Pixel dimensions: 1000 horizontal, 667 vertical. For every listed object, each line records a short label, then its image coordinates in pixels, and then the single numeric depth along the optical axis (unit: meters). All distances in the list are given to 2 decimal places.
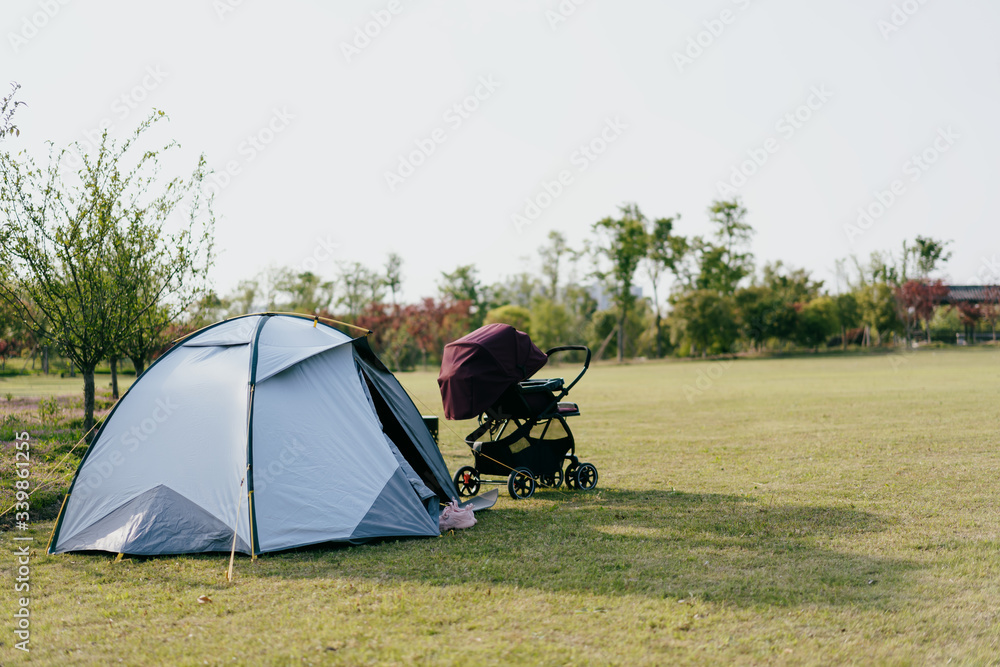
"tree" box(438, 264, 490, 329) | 66.88
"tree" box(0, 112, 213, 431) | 9.73
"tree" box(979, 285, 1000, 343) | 53.03
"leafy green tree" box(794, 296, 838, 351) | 55.22
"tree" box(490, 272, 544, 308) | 67.81
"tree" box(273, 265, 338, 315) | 51.75
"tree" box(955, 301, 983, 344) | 55.33
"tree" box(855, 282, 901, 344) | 54.59
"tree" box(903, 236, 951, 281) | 59.66
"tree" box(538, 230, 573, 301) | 66.25
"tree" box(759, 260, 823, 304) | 61.44
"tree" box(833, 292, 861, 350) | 57.44
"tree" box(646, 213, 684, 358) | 58.16
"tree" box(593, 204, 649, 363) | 57.31
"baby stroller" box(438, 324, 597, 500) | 8.00
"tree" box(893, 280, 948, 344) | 53.59
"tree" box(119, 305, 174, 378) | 11.19
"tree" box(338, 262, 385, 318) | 58.84
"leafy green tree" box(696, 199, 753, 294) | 58.91
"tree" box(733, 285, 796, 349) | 55.31
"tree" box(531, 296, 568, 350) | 58.50
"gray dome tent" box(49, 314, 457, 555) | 5.98
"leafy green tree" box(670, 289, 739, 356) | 53.28
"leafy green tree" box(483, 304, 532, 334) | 53.53
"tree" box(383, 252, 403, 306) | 61.66
